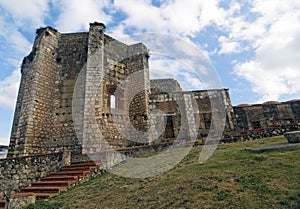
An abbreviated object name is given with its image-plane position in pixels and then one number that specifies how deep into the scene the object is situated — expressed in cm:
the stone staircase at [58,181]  591
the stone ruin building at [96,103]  1083
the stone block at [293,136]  675
